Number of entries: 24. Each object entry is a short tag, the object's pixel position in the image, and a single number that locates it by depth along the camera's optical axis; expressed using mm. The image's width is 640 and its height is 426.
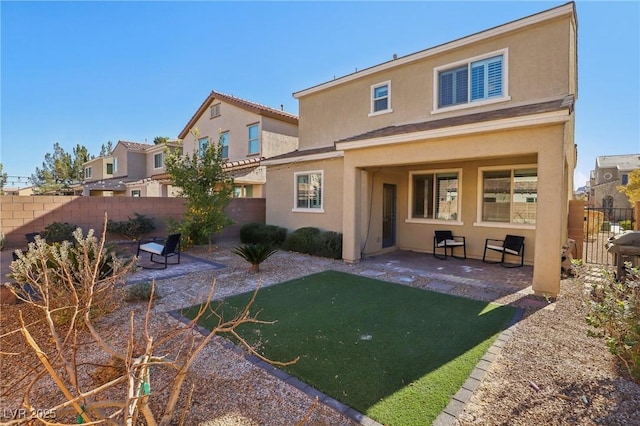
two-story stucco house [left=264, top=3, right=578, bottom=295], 7219
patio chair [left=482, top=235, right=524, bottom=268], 10180
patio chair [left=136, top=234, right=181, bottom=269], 9828
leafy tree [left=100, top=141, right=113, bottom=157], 57906
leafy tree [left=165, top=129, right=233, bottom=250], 12562
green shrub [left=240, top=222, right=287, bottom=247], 14148
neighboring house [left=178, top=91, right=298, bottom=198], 20547
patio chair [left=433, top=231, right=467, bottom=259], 11461
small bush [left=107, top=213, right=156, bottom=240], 13234
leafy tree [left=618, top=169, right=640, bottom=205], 24484
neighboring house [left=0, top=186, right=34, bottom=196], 42038
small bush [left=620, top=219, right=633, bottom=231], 22478
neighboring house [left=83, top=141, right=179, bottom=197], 27188
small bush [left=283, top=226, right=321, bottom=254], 12559
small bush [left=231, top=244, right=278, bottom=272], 9484
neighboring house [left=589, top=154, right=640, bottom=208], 39562
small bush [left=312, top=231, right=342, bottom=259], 11594
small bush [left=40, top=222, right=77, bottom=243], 11031
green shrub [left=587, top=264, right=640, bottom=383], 3512
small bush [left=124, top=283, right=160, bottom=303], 6653
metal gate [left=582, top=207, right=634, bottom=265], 11835
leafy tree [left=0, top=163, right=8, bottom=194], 27219
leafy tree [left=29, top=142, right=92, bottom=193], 44716
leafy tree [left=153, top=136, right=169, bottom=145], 42431
